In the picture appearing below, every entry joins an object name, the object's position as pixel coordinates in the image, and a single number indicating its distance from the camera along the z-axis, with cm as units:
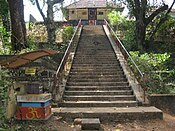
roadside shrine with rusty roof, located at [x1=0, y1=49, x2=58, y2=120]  408
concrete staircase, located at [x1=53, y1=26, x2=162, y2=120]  483
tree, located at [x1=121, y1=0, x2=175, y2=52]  1059
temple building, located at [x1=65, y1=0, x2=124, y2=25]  2203
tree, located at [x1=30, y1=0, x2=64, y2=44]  1129
